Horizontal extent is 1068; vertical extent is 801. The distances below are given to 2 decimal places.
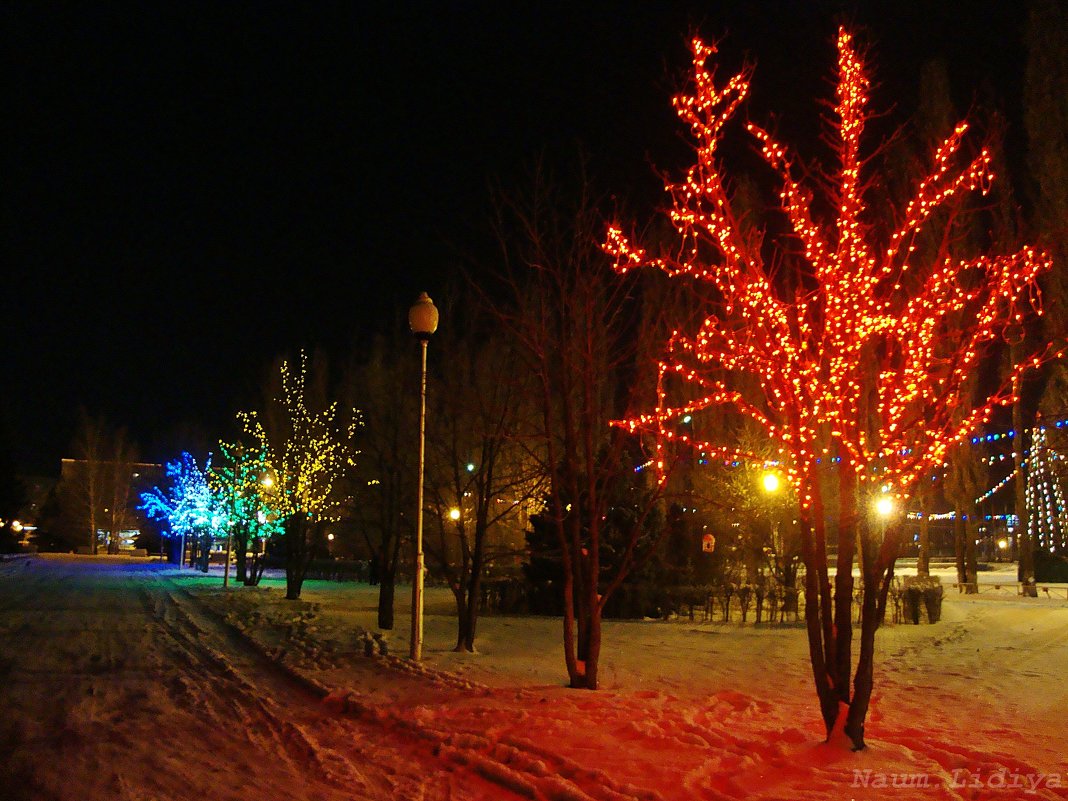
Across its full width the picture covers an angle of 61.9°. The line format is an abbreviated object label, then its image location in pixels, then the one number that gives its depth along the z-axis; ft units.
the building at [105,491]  263.08
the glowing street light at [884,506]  26.55
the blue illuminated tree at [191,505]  147.49
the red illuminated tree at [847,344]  24.84
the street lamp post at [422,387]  41.63
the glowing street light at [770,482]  59.77
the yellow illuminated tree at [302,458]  93.76
